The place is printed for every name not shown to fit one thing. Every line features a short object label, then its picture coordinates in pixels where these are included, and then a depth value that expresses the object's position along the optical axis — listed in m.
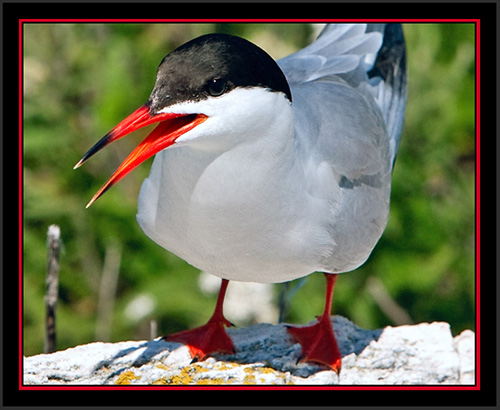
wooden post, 6.96
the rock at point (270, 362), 6.66
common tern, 5.28
